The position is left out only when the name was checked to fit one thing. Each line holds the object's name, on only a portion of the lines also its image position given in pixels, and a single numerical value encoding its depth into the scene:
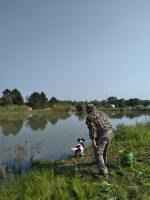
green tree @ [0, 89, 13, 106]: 29.96
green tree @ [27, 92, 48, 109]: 39.53
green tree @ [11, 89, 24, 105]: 34.72
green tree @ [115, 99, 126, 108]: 53.62
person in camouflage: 2.68
